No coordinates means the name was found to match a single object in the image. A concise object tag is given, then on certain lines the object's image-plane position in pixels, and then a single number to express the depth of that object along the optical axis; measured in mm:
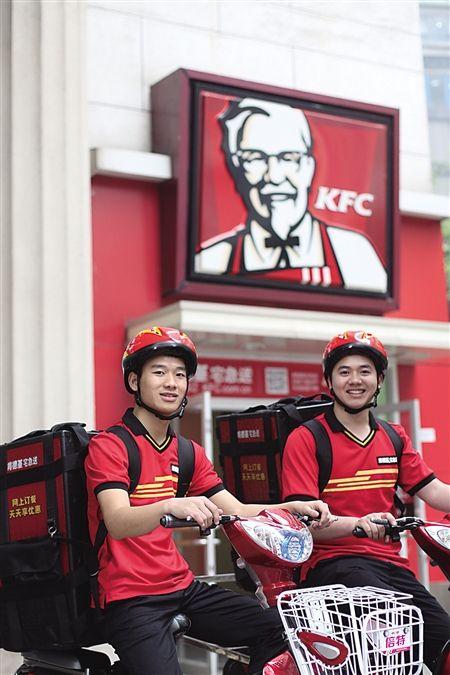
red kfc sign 10547
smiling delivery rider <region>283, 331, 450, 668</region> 4211
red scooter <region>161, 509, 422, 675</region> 3281
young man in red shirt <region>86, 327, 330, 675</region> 3754
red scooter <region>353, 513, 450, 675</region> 3965
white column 7762
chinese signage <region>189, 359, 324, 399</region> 10984
